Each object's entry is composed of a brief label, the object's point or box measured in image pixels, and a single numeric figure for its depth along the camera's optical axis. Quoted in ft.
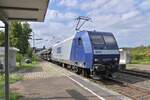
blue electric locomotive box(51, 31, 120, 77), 24.74
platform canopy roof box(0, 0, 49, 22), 8.62
